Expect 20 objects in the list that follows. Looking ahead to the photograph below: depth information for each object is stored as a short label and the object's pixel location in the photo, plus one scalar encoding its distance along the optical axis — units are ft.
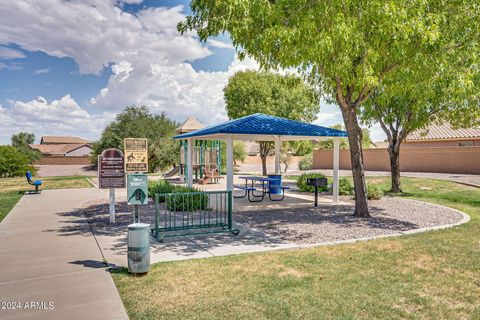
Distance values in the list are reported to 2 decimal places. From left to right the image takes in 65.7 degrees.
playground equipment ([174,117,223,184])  73.98
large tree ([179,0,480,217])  26.81
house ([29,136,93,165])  157.17
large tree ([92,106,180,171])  111.65
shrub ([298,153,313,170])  137.43
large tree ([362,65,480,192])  35.73
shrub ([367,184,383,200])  48.26
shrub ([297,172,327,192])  56.13
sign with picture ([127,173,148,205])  23.82
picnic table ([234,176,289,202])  46.44
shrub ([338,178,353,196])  53.93
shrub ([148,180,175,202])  44.40
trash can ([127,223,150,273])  18.65
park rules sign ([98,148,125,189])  31.24
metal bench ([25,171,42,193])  54.95
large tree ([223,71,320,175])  94.94
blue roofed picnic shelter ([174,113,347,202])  38.31
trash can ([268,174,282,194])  47.47
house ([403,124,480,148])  100.58
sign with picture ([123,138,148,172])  29.12
